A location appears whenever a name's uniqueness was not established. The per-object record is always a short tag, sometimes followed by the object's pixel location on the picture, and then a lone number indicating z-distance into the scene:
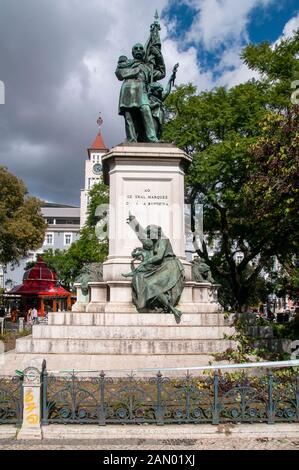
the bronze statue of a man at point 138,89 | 14.29
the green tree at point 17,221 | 33.97
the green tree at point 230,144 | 22.77
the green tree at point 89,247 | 33.28
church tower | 108.46
